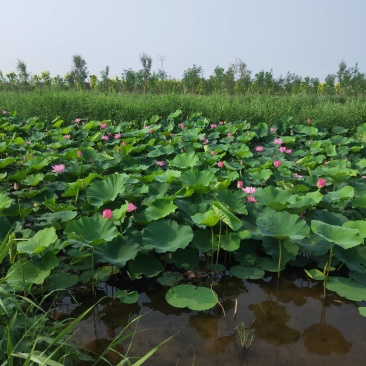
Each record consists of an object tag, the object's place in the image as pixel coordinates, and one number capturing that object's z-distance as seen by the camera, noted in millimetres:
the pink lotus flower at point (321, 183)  3141
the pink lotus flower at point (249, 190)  2947
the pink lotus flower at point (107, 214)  2379
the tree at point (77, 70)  18719
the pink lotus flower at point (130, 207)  2584
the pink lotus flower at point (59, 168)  3470
